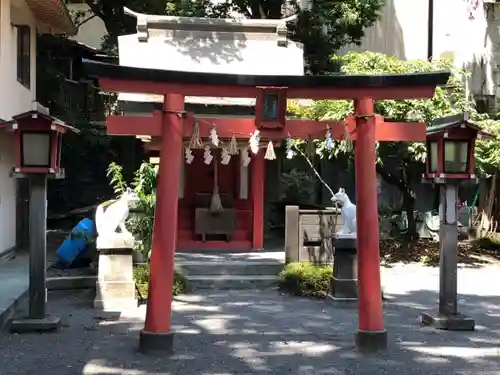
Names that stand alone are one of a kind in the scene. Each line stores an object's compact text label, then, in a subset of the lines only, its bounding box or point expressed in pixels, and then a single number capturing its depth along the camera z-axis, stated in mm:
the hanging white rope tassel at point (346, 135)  8180
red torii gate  7422
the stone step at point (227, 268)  13070
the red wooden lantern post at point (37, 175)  8617
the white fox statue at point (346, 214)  11539
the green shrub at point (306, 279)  11688
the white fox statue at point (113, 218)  10508
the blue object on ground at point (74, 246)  12891
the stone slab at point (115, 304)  10297
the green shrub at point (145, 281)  10945
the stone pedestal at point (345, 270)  11062
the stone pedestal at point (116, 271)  10422
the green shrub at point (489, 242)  17938
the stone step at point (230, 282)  12711
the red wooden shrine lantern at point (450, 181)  9062
